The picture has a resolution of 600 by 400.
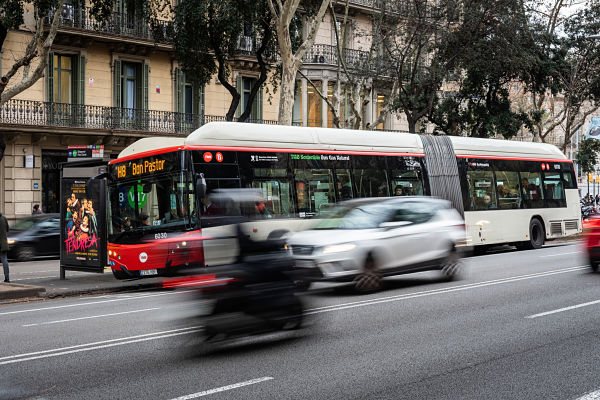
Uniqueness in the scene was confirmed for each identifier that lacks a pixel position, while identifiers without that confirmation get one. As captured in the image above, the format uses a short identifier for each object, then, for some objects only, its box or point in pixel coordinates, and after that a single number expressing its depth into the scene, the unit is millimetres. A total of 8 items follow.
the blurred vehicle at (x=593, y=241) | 14656
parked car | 24438
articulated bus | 14852
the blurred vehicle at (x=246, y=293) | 7777
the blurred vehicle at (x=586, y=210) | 39250
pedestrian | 16062
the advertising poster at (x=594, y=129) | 29031
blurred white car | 11758
